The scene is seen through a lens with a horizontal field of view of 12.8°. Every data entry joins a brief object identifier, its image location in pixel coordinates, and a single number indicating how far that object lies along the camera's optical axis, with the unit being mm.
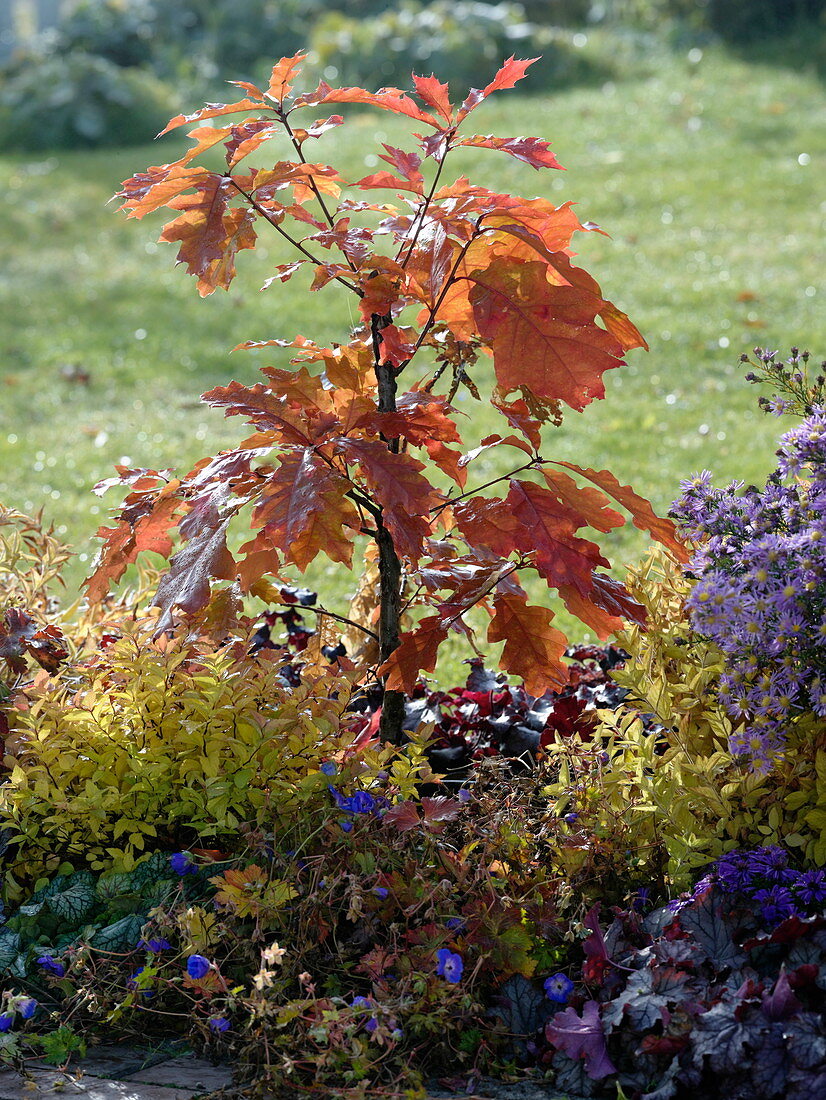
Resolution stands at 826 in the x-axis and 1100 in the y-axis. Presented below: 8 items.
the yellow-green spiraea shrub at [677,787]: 4736
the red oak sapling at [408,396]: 4798
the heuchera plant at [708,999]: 4450
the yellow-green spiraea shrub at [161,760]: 4817
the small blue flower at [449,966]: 4575
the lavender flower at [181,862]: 4766
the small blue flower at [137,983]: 4627
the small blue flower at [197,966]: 4578
